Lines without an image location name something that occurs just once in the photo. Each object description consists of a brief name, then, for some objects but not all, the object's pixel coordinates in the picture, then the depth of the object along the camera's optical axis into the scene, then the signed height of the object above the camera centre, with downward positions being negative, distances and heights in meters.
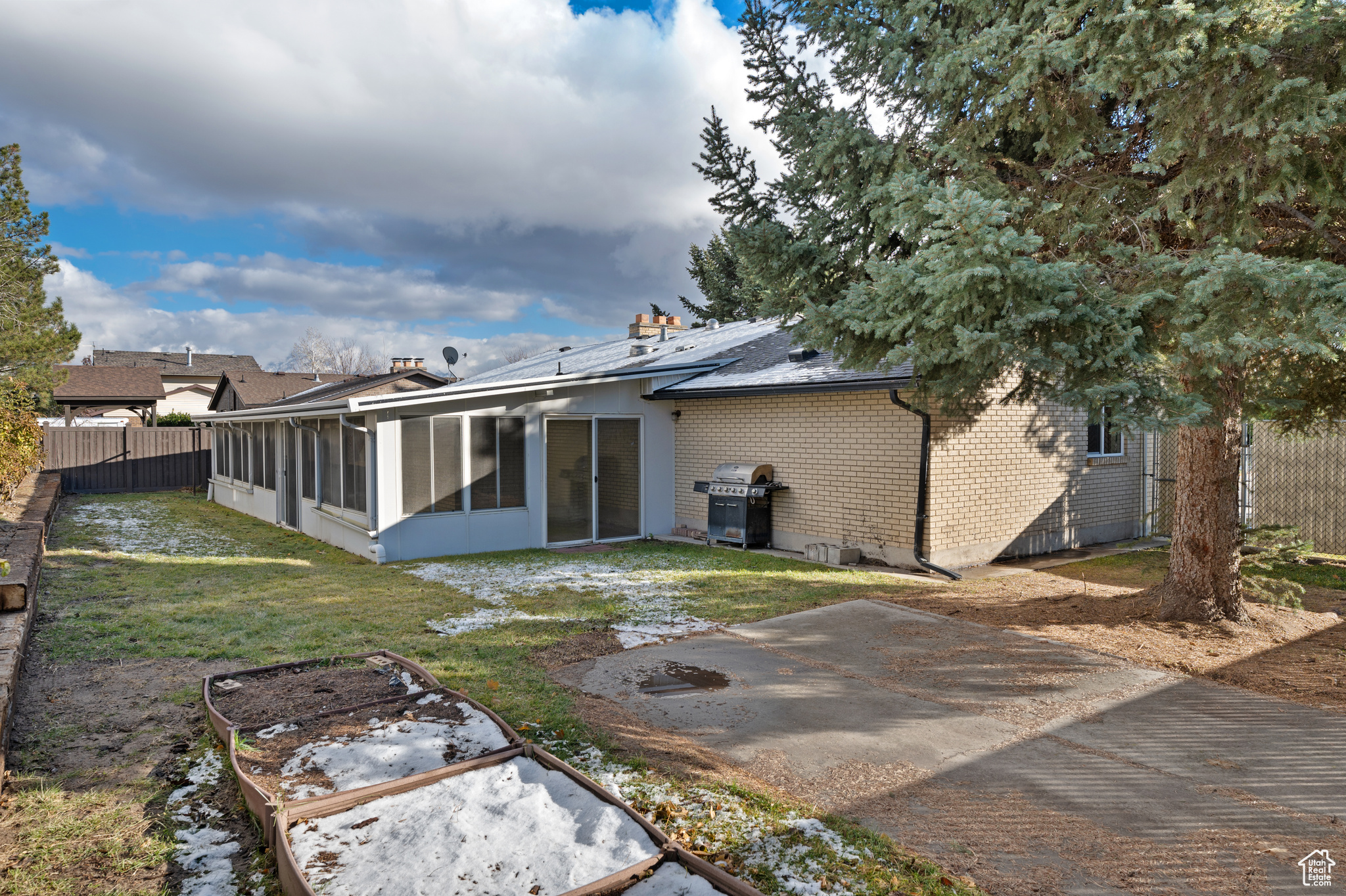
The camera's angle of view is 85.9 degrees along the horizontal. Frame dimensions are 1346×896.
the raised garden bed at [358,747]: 3.57 -1.73
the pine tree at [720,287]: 32.47 +7.00
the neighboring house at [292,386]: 22.78 +1.92
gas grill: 11.56 -1.10
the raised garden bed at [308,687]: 4.64 -1.77
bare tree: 64.19 +7.28
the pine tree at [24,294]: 12.32 +2.59
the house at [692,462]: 10.23 -0.42
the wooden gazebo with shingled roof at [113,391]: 27.44 +1.80
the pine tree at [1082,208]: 4.38 +1.76
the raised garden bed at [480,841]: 2.77 -1.71
